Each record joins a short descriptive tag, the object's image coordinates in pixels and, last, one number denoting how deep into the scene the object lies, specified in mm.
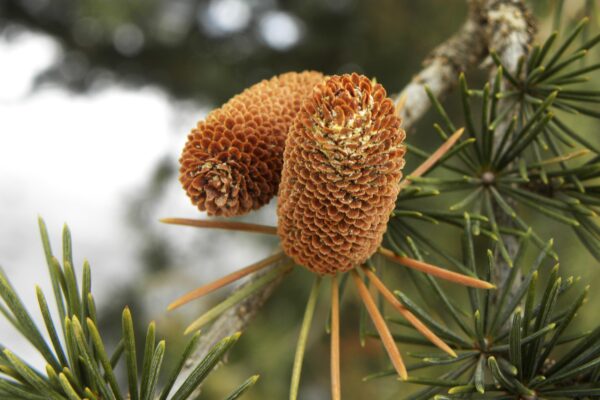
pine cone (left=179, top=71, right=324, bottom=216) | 162
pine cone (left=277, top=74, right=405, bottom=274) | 151
